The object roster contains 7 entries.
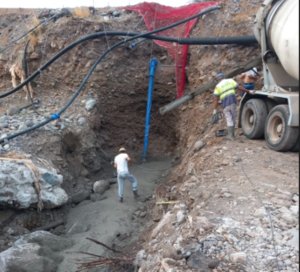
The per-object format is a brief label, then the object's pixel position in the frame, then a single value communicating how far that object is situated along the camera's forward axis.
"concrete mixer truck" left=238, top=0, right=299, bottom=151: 7.25
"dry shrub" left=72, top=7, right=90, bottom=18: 14.59
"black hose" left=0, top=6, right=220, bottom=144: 11.00
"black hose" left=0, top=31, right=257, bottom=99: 11.55
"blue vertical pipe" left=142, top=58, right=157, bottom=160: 13.21
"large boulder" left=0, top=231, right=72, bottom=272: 7.43
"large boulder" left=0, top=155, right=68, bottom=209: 9.54
